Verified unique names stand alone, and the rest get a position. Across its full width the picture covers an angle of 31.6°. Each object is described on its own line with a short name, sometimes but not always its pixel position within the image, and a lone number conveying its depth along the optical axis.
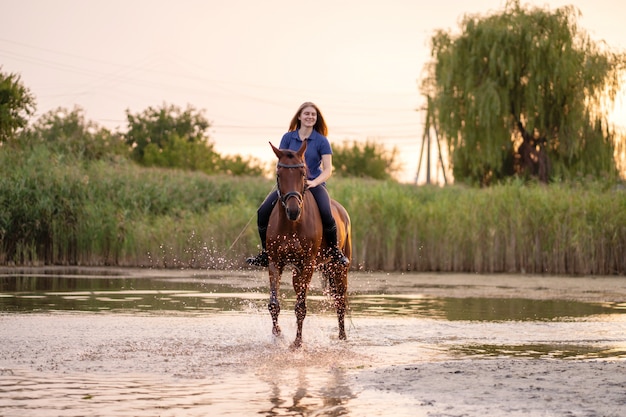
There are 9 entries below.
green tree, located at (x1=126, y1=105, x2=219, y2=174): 76.50
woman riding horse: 12.22
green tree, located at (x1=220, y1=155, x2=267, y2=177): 84.76
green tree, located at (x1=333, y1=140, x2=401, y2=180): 103.94
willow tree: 45.84
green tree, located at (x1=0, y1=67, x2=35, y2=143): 44.94
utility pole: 47.01
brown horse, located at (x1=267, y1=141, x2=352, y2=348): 11.33
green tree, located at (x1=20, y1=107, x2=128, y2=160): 46.00
